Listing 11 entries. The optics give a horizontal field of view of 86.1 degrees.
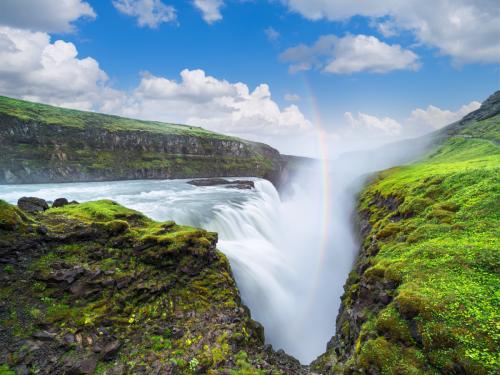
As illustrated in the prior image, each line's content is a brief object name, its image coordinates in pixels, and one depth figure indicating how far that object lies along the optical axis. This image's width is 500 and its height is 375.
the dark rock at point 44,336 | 10.55
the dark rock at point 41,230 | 14.54
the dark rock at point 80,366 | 10.04
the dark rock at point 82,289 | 12.93
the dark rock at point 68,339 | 10.82
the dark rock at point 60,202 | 21.95
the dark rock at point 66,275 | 12.77
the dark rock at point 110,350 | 11.02
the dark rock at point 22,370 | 9.29
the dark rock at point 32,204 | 18.97
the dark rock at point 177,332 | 12.92
